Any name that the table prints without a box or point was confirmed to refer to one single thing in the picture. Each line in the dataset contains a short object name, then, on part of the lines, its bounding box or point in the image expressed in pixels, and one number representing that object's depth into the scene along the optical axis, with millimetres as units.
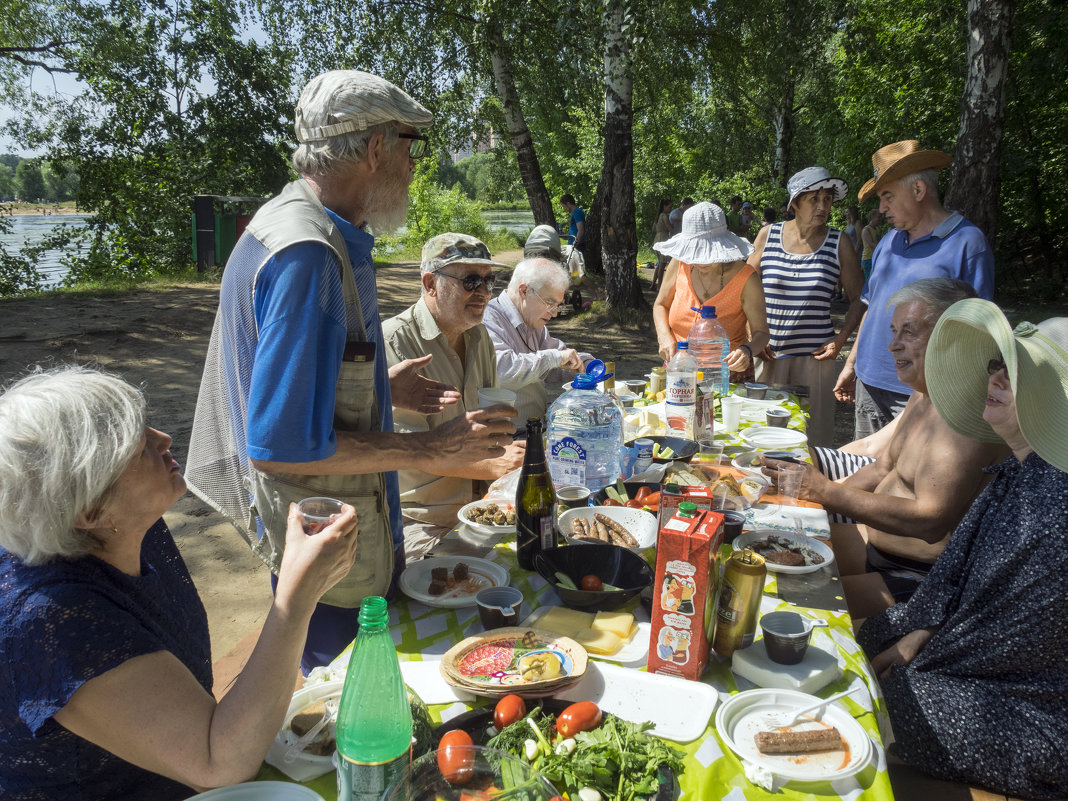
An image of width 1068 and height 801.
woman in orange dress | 4664
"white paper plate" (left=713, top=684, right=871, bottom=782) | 1270
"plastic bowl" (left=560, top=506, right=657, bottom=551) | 2250
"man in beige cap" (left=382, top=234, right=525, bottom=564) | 3174
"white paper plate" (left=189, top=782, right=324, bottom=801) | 1217
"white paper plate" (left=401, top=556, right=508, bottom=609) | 1891
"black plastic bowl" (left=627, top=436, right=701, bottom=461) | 3107
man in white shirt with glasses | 4008
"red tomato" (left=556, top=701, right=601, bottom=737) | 1317
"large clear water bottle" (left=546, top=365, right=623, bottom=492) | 2703
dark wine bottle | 2117
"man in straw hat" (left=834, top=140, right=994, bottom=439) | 4098
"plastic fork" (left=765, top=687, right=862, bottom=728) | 1405
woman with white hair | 1182
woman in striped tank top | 4836
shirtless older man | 2582
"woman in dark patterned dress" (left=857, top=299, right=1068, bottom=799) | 1753
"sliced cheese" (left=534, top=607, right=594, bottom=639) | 1736
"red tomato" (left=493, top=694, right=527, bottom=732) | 1337
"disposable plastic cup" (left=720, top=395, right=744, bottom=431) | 3643
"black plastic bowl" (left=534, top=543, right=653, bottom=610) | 1914
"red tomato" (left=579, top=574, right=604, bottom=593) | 1889
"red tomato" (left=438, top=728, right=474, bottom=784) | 1118
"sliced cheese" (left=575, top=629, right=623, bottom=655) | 1652
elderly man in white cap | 1657
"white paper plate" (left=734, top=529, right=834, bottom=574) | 2045
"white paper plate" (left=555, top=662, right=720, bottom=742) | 1398
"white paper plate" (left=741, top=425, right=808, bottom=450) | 3439
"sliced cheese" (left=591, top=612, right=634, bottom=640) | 1710
